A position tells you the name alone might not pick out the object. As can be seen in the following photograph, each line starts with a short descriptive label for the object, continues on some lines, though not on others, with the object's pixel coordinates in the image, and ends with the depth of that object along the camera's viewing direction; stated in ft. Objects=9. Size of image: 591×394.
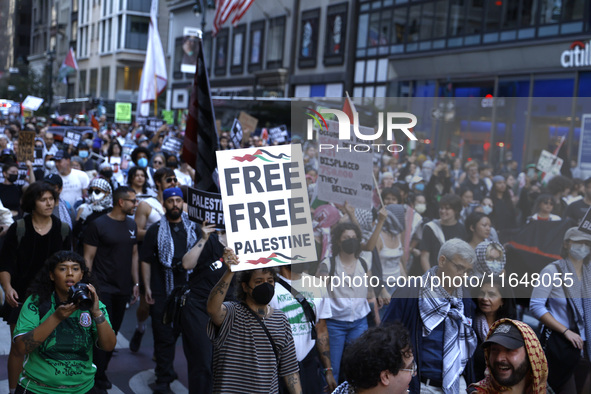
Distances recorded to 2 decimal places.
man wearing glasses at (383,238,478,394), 15.44
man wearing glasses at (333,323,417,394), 10.55
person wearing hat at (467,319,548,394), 11.74
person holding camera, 13.74
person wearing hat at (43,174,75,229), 26.58
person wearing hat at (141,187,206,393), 22.27
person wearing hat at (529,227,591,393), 18.58
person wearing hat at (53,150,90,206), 36.12
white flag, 72.90
